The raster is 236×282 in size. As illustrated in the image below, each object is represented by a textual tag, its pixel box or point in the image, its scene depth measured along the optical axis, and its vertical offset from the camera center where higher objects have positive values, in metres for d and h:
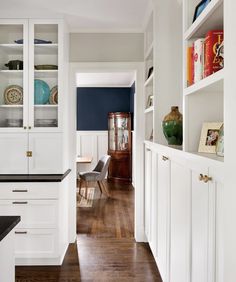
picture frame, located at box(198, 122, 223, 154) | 1.60 -0.02
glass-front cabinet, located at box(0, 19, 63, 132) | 3.44 +0.63
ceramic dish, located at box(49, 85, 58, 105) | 3.56 +0.40
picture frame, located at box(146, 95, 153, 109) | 3.51 +0.36
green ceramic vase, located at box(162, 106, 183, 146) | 2.37 +0.04
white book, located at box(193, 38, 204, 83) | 1.59 +0.37
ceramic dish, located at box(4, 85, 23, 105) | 3.55 +0.41
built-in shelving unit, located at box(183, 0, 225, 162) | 1.69 +0.17
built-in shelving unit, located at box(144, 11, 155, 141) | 3.50 +0.57
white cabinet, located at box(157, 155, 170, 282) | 2.18 -0.60
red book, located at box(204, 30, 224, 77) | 1.45 +0.37
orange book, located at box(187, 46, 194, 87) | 1.73 +0.36
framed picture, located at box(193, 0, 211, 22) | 1.55 +0.62
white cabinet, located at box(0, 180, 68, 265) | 3.17 -0.81
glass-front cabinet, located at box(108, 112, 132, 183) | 8.48 -0.43
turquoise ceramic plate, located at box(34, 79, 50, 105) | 3.52 +0.45
